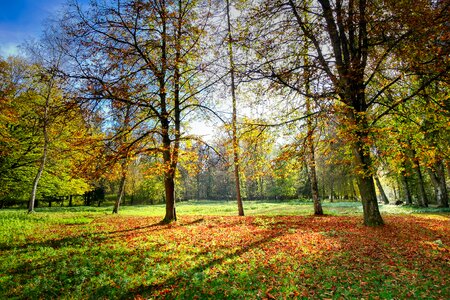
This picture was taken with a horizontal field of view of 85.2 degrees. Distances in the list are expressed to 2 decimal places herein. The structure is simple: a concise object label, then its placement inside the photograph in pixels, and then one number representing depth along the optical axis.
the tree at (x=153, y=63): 9.99
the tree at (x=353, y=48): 7.57
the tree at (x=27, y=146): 19.55
